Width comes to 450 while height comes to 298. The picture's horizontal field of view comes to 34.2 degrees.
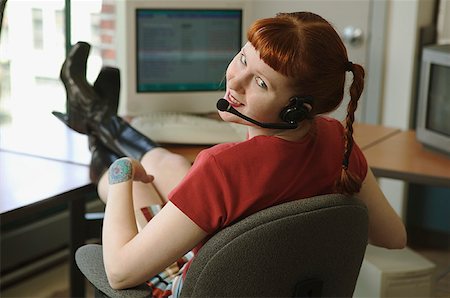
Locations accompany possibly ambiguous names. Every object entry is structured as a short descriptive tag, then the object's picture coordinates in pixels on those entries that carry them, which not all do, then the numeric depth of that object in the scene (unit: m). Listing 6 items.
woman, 1.30
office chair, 1.26
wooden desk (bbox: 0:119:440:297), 1.76
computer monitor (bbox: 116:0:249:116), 2.47
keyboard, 2.26
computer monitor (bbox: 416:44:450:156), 2.28
